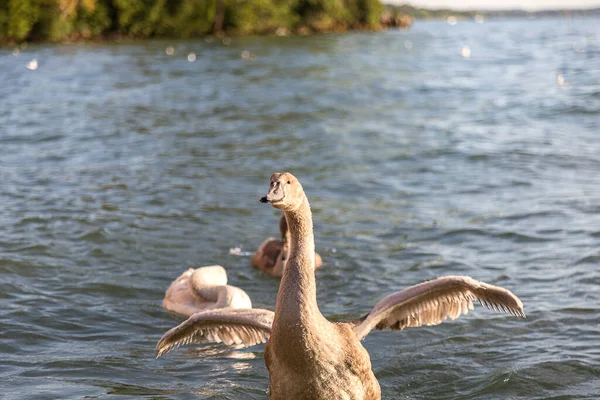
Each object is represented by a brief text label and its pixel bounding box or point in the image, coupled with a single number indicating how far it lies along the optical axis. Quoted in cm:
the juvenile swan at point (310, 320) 563
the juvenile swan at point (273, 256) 1072
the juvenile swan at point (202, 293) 912
